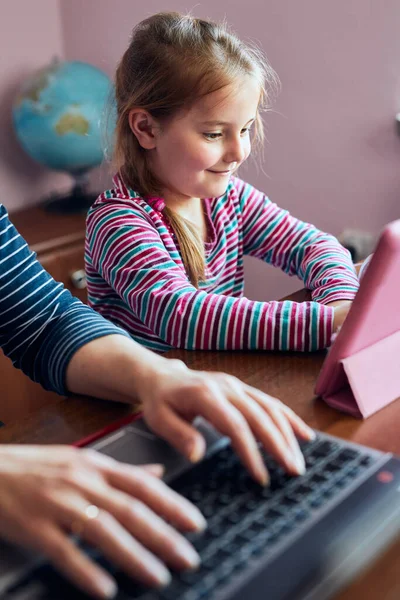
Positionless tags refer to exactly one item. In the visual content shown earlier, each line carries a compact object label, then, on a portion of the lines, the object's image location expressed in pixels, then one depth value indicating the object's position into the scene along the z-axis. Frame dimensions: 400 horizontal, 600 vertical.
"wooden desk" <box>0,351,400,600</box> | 0.64
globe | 1.89
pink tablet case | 0.62
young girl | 0.96
